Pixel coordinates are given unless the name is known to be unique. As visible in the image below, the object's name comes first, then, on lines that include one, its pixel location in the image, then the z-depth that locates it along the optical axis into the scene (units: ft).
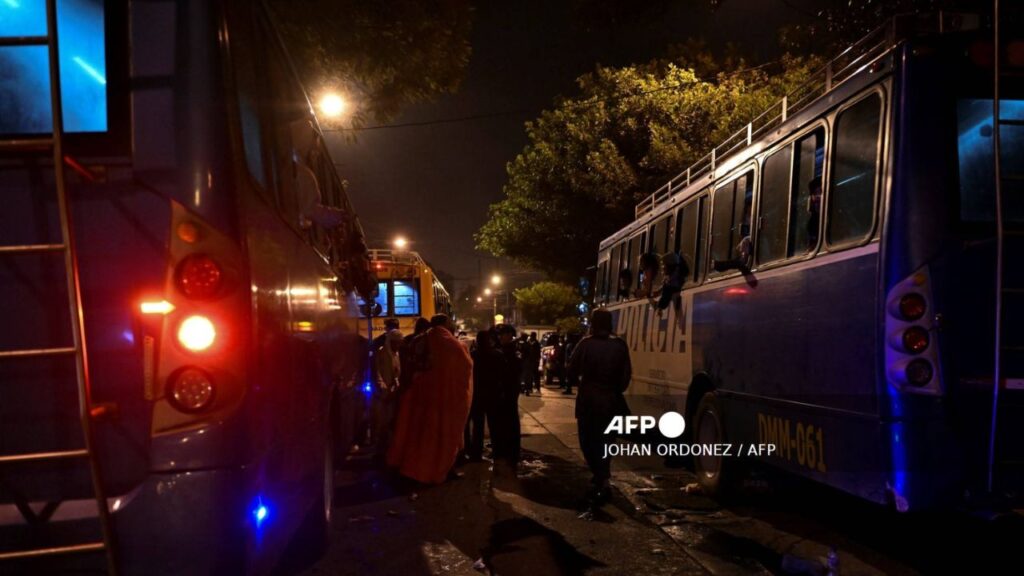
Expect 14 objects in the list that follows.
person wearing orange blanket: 25.50
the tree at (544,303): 174.19
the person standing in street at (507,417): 28.63
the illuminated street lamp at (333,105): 36.56
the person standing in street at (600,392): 22.56
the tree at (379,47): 29.01
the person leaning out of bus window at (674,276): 27.17
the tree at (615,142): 59.16
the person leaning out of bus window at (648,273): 31.01
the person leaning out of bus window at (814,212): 17.54
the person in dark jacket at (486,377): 29.04
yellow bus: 59.00
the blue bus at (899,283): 13.41
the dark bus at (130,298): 8.87
